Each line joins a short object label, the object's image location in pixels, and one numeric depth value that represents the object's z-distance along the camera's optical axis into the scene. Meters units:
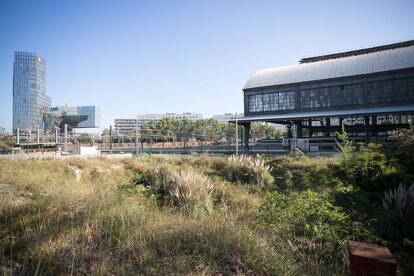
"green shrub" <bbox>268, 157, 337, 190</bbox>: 12.36
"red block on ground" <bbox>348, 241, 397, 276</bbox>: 2.35
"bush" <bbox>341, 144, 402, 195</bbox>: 10.12
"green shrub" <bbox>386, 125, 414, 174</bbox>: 11.82
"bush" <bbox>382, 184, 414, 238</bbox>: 5.93
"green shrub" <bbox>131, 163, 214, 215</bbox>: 7.17
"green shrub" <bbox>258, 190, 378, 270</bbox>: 4.54
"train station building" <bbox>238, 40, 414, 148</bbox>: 39.84
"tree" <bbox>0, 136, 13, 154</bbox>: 31.48
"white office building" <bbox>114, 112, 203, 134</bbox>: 161.38
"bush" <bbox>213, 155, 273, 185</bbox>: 12.91
